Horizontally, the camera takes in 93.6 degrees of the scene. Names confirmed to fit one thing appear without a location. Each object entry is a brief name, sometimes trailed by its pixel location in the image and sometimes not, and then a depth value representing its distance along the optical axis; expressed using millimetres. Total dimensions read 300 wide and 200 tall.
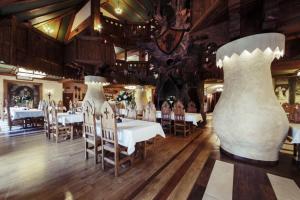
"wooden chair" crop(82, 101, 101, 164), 2892
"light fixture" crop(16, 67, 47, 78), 5029
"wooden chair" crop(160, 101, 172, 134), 5688
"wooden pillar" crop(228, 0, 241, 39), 2979
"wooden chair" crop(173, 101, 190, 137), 5317
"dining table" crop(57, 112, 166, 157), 2518
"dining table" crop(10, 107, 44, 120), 5938
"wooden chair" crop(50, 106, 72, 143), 4398
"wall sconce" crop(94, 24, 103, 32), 6607
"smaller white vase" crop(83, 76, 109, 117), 6055
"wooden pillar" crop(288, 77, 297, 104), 8422
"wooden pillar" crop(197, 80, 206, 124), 7754
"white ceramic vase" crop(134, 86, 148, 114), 11031
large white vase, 2818
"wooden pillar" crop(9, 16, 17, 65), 3943
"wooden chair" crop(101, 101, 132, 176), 2490
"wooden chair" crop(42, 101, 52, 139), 4758
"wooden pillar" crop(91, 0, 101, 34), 6531
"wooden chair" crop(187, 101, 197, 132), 6451
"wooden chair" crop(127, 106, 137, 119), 4166
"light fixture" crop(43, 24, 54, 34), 5955
